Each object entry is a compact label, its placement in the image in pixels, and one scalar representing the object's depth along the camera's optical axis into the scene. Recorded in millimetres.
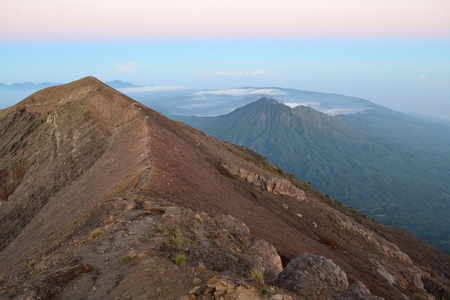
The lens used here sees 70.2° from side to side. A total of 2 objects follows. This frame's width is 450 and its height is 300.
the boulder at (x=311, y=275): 10664
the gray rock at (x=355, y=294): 9245
